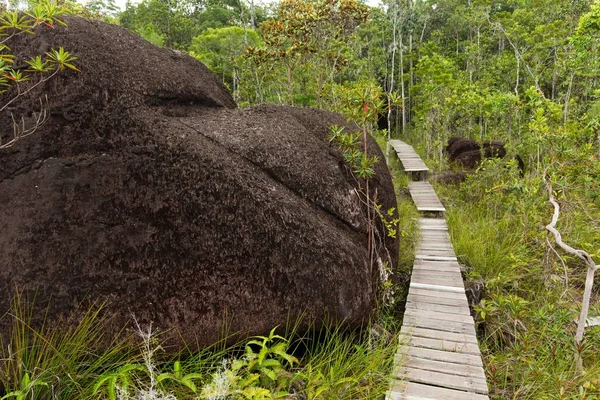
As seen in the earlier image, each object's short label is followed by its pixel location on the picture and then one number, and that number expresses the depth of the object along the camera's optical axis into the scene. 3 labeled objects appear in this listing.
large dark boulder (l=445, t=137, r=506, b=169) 12.59
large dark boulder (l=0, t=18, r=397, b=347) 2.80
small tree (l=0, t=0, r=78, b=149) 2.87
